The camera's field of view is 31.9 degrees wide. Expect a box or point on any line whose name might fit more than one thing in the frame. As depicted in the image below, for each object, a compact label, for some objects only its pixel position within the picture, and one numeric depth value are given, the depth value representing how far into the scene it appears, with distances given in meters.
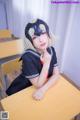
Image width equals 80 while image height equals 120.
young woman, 0.83
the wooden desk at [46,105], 0.71
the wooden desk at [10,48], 1.39
